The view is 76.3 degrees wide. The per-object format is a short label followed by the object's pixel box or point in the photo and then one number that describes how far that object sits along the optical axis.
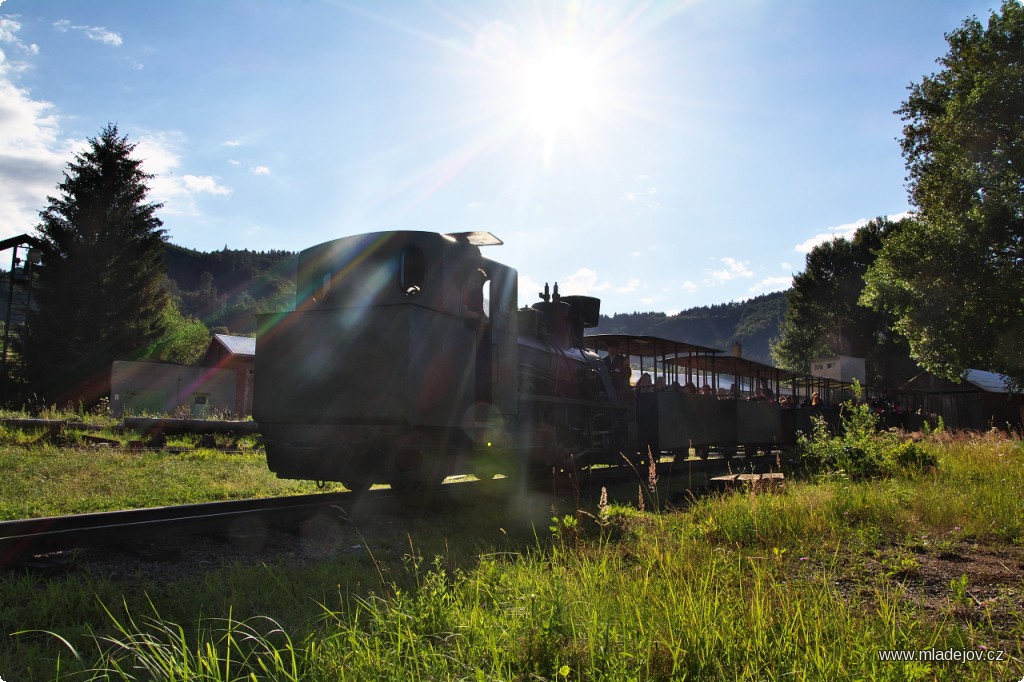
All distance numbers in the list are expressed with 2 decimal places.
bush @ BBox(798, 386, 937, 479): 9.12
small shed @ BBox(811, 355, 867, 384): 42.87
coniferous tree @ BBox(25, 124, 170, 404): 32.44
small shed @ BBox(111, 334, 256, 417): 31.41
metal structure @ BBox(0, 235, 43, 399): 27.99
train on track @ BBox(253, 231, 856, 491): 7.20
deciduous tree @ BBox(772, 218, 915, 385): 52.31
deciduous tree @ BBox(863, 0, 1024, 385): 22.25
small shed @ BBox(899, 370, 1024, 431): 37.31
